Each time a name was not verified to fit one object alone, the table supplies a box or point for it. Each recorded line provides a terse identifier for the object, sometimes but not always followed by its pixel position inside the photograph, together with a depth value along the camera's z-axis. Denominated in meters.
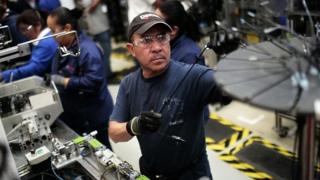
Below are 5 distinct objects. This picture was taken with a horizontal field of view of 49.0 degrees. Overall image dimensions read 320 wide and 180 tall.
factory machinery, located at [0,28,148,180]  1.84
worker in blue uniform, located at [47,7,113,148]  2.68
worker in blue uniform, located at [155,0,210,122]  2.36
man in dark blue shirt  1.68
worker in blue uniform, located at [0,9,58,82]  2.98
